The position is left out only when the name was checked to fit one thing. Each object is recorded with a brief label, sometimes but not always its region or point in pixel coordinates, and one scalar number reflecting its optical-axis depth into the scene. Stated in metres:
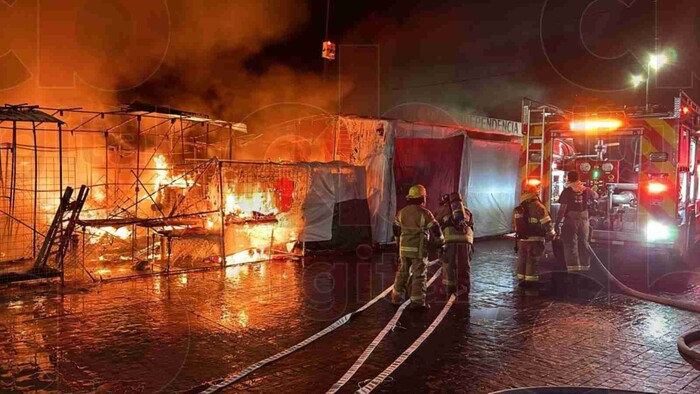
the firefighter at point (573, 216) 8.45
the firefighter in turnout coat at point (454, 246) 7.31
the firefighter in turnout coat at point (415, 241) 6.50
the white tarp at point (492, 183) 13.36
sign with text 14.17
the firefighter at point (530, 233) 7.63
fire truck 8.95
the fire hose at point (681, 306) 4.78
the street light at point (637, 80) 17.98
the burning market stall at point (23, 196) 7.71
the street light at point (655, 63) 15.81
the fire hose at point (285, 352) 4.17
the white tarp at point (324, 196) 10.61
